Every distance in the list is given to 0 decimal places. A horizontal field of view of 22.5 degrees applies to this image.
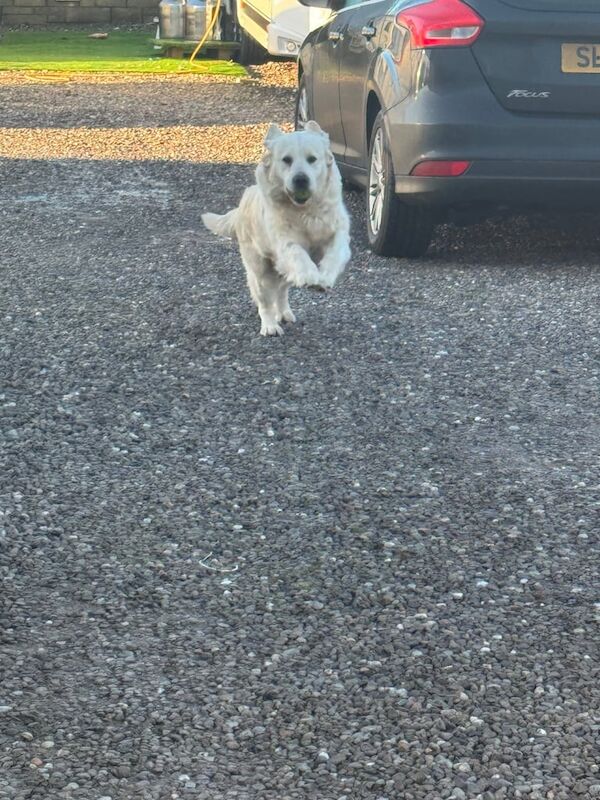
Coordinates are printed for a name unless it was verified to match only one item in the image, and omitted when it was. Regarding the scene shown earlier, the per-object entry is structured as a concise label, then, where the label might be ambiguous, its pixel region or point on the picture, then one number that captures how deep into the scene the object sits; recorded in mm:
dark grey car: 7848
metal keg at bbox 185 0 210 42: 22250
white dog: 6992
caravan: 16891
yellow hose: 22078
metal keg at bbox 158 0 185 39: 22234
